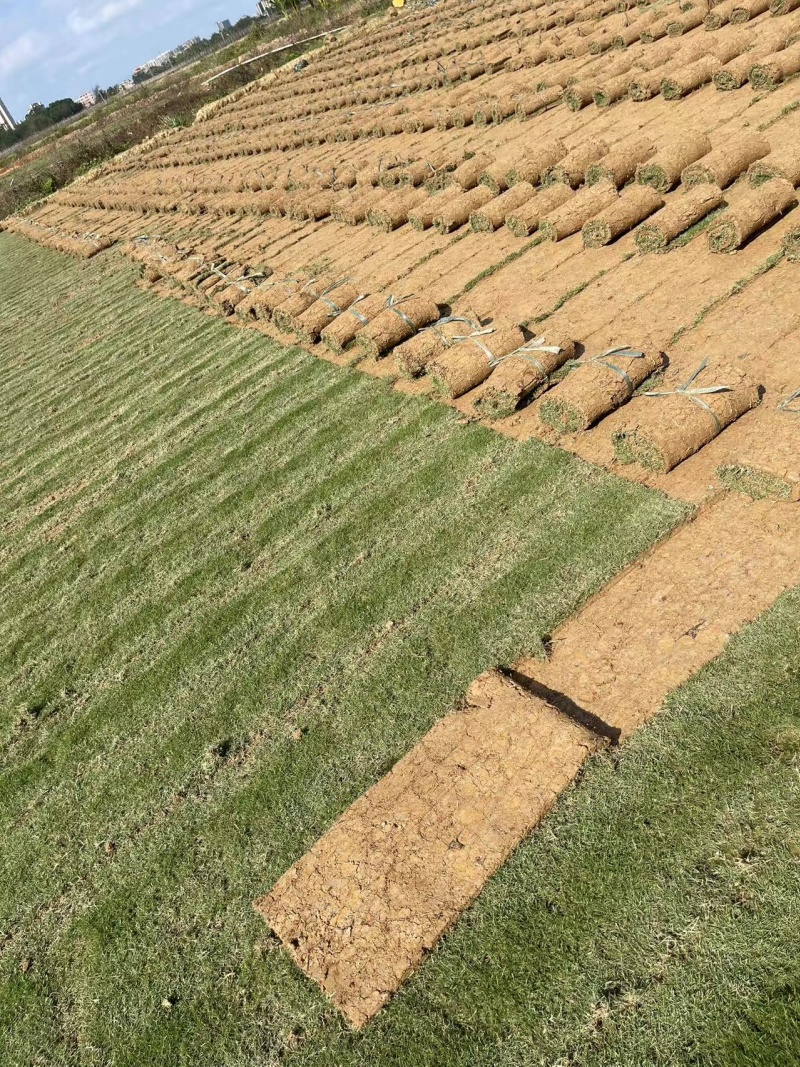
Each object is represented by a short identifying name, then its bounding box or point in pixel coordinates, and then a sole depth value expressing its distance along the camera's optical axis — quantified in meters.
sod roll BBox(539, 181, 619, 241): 12.95
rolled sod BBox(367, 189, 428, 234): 17.38
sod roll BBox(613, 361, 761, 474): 7.44
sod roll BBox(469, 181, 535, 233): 14.62
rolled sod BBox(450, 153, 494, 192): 16.89
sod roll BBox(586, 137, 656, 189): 13.26
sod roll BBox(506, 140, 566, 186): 15.10
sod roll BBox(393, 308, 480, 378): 11.13
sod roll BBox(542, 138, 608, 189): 14.27
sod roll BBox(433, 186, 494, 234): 15.59
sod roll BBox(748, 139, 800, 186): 10.78
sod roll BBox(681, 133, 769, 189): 11.59
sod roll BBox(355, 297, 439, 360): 12.05
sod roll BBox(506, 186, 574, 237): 13.78
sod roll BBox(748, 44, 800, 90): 14.04
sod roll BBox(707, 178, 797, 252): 10.15
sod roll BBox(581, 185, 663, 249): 12.09
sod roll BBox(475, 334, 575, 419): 9.33
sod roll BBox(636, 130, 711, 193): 12.37
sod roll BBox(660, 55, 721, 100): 15.99
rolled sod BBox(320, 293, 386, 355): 12.86
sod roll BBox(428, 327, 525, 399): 10.20
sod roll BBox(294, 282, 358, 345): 13.87
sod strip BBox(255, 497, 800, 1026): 4.86
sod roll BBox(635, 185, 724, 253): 11.17
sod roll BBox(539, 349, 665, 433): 8.46
